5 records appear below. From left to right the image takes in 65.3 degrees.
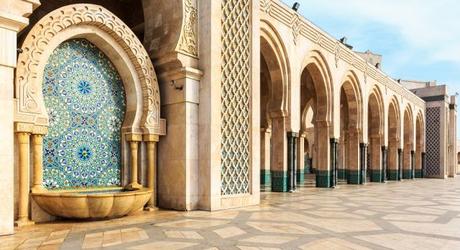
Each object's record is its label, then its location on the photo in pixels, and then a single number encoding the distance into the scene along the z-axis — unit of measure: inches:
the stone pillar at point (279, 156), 379.6
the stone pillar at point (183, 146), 239.8
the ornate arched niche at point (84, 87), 182.2
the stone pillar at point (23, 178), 181.5
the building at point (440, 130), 840.9
